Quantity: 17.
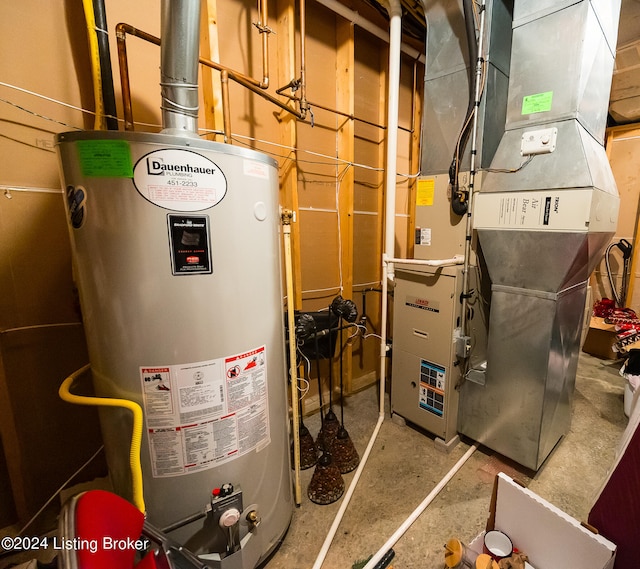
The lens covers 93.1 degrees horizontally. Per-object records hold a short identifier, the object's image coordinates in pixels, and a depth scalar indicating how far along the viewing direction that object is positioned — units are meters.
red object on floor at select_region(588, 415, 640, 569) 0.93
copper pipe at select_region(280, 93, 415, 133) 1.81
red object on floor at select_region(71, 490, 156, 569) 0.49
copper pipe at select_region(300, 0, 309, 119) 1.70
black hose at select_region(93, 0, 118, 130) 1.16
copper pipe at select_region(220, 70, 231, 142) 1.44
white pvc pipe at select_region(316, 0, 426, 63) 1.84
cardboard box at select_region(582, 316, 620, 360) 3.20
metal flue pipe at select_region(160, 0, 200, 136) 0.90
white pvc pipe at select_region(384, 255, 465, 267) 1.74
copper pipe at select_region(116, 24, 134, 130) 1.22
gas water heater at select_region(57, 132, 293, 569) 0.82
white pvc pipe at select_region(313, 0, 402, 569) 1.86
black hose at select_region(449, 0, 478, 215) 1.53
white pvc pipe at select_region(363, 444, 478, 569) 1.27
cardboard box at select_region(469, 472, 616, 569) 0.93
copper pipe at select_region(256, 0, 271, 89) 1.49
